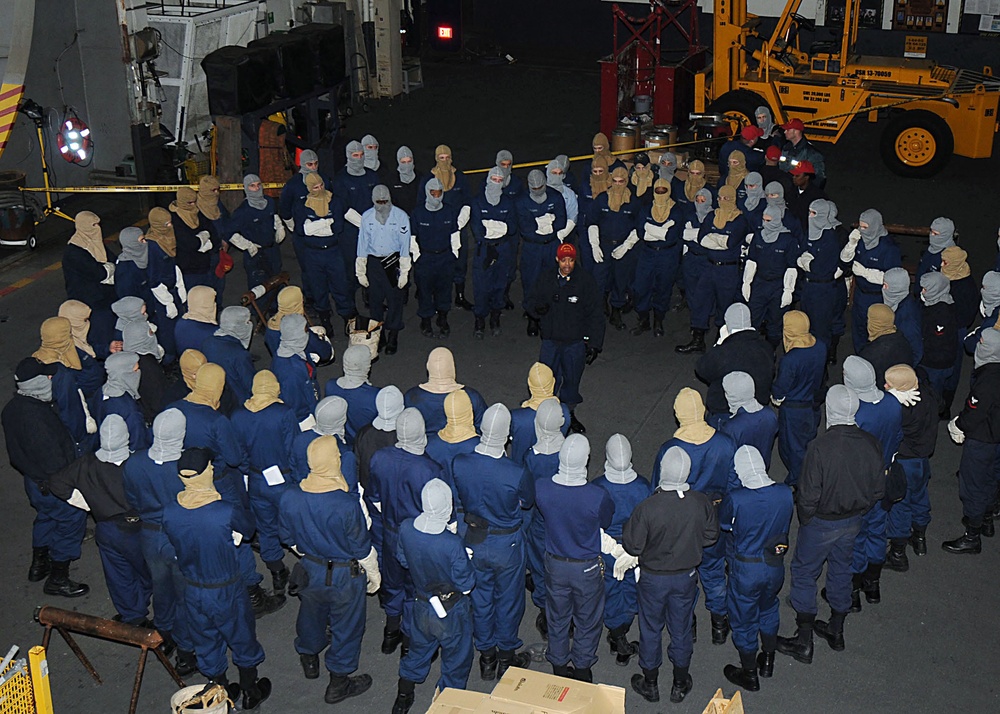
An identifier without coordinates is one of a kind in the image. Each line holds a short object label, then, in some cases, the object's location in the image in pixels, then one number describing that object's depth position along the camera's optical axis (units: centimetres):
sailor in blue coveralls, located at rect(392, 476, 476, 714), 648
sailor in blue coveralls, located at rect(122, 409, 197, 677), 689
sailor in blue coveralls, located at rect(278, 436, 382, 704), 667
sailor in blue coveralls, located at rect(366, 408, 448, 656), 704
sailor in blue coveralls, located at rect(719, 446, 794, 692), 678
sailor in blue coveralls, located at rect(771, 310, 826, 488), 858
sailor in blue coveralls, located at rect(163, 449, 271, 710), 659
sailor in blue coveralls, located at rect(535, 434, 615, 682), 674
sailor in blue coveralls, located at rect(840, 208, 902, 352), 1023
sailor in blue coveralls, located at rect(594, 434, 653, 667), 693
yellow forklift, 1667
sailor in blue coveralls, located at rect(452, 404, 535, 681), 694
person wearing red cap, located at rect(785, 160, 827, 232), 1192
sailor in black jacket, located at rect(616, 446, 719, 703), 663
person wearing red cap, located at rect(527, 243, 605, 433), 985
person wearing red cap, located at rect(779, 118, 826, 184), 1313
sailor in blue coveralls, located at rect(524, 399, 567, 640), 718
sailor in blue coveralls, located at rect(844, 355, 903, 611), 755
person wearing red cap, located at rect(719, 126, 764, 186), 1336
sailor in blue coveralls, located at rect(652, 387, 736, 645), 728
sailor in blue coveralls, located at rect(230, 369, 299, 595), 768
